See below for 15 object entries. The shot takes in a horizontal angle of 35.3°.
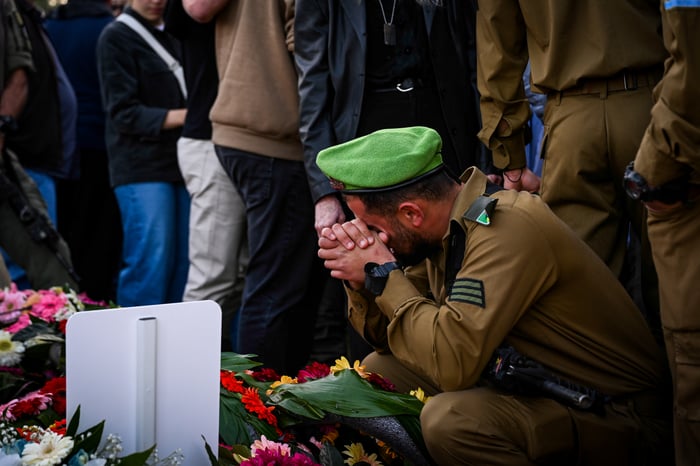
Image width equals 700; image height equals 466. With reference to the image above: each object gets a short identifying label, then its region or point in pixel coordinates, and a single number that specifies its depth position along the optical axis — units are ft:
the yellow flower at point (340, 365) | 11.83
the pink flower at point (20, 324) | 14.60
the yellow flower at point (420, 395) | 11.58
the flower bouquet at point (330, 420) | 10.70
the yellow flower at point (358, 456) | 10.75
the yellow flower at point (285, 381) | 11.85
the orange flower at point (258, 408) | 10.91
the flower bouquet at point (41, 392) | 8.70
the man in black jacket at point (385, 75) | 14.52
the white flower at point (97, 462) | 8.59
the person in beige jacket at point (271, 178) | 15.71
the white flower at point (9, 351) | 13.28
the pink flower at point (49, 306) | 15.12
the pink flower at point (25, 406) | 11.16
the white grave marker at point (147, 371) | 8.91
